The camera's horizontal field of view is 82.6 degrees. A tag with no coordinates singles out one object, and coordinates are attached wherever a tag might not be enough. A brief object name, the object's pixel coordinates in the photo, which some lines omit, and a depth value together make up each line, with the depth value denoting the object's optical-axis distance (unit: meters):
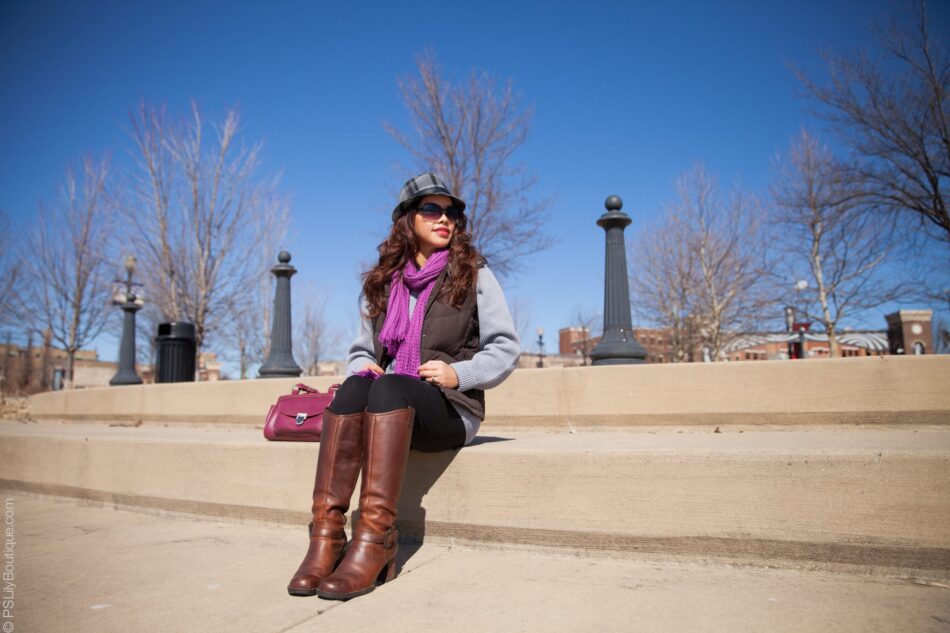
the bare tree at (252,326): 17.36
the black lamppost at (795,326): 18.92
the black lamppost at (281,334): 8.80
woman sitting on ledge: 1.98
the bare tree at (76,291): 21.09
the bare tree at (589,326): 30.54
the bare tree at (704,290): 21.06
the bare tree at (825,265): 17.70
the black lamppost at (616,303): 6.07
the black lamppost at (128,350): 11.20
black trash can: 9.54
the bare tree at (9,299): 21.11
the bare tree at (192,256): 14.38
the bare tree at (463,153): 12.81
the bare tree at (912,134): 10.41
